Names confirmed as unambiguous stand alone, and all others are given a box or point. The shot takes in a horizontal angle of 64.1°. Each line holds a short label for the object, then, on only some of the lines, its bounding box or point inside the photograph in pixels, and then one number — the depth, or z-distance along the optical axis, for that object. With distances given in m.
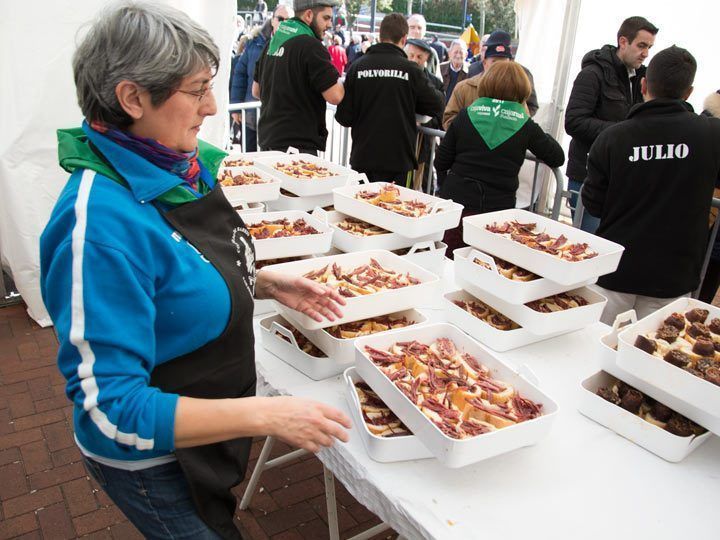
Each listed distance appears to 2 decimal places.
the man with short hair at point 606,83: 3.94
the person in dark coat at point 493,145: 3.40
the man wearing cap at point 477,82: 4.49
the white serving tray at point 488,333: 1.93
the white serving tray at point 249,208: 2.54
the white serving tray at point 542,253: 1.88
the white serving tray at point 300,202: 2.91
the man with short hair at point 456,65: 7.25
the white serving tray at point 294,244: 2.15
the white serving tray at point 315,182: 2.88
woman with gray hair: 1.07
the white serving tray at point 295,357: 1.73
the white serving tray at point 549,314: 1.90
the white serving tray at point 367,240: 2.38
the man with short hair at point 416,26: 6.93
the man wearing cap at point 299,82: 3.95
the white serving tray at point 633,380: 1.44
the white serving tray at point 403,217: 2.37
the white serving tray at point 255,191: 2.67
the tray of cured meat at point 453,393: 1.30
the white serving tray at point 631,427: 1.45
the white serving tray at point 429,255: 2.45
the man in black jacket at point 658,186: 2.66
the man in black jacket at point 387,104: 4.11
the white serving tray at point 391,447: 1.38
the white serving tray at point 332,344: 1.69
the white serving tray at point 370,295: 1.71
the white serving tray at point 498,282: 1.89
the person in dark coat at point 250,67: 6.77
